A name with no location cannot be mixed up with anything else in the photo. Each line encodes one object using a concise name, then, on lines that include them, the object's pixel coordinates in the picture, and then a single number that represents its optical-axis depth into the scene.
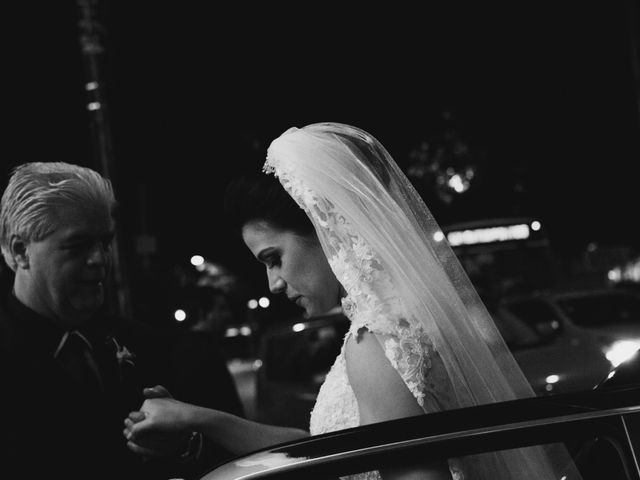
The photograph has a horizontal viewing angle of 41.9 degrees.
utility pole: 9.59
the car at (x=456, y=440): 1.65
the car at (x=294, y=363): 7.38
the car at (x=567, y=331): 6.90
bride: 2.05
